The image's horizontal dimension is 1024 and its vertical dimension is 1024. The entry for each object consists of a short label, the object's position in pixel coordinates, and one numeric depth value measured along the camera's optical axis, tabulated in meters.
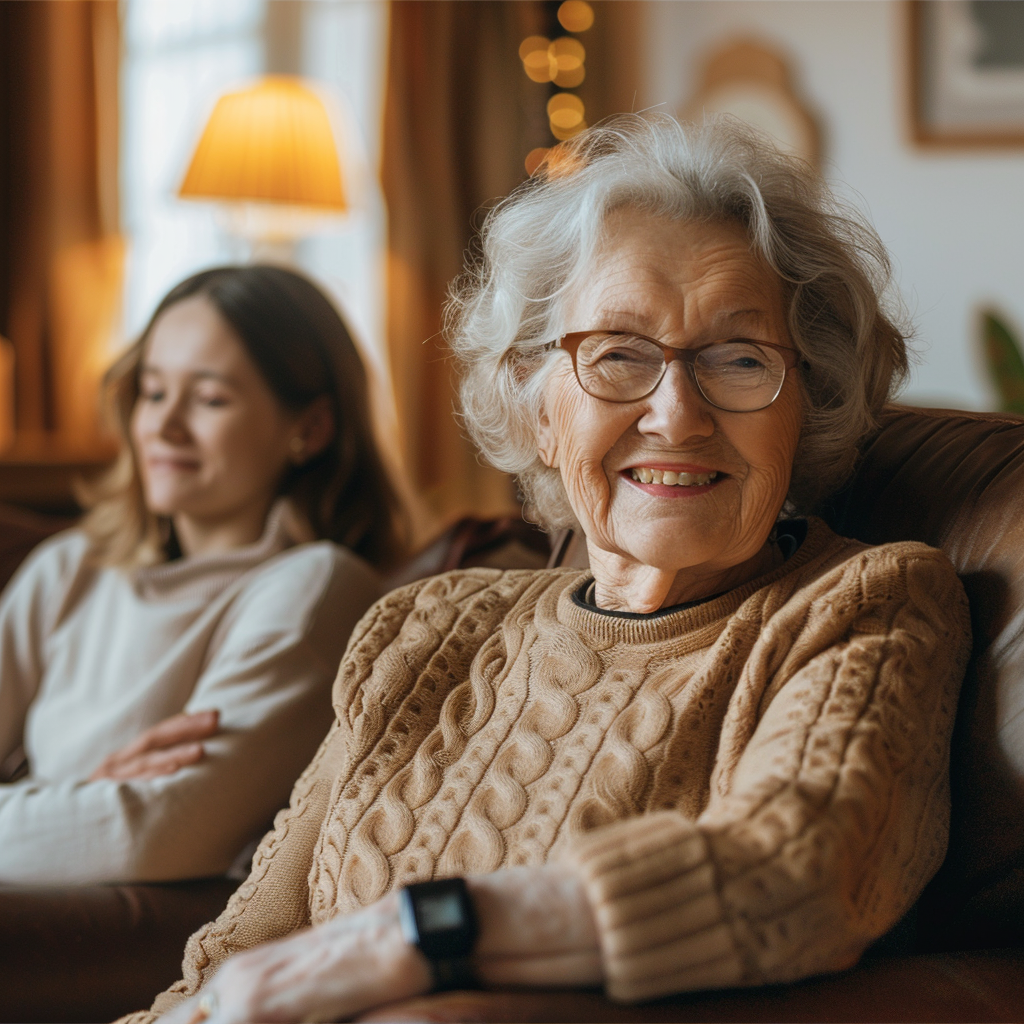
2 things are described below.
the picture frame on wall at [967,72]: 3.50
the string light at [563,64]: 4.10
